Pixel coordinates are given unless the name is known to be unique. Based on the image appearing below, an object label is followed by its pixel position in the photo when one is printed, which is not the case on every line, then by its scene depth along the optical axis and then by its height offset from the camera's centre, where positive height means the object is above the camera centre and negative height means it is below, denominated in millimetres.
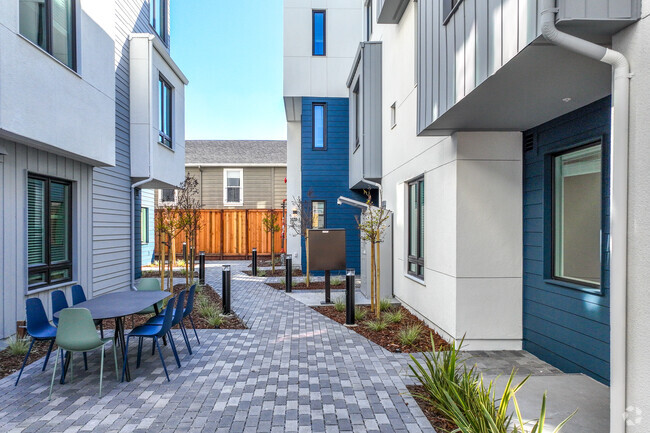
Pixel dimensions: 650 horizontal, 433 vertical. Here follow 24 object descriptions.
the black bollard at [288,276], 10695 -1610
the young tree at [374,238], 7883 -478
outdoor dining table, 4961 -1199
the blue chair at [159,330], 5160 -1465
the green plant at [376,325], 7031 -1882
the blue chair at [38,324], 5016 -1372
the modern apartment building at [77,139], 6266 +1382
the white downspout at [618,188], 2854 +175
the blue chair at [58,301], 5668 -1194
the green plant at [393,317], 7473 -1849
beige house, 23078 +1798
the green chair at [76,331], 4570 -1277
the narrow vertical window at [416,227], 7887 -268
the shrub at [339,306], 8554 -1885
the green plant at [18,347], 5797 -1855
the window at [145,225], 16859 -460
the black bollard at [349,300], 7355 -1515
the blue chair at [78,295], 6055 -1179
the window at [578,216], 4582 -24
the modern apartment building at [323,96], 14211 +3955
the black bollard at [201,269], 12466 -1647
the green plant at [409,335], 6188 -1827
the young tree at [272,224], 15295 -395
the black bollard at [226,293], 8164 -1566
